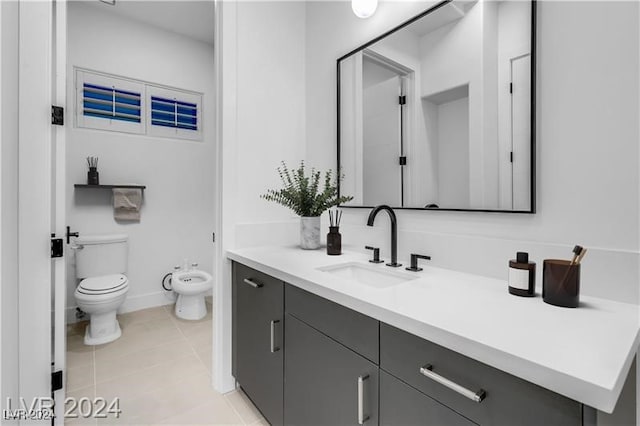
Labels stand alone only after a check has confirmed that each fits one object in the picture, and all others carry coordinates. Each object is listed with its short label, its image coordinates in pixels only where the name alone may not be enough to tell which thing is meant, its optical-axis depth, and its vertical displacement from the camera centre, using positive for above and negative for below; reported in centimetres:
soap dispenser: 91 -20
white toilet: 224 -56
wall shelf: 258 +23
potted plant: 173 +5
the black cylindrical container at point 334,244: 159 -17
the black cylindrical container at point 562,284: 81 -20
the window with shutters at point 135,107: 269 +102
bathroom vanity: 56 -33
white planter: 174 -11
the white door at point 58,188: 142 +11
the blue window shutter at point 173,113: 302 +102
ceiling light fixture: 153 +105
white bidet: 268 -71
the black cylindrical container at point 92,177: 262 +31
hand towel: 277 +8
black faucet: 136 -11
